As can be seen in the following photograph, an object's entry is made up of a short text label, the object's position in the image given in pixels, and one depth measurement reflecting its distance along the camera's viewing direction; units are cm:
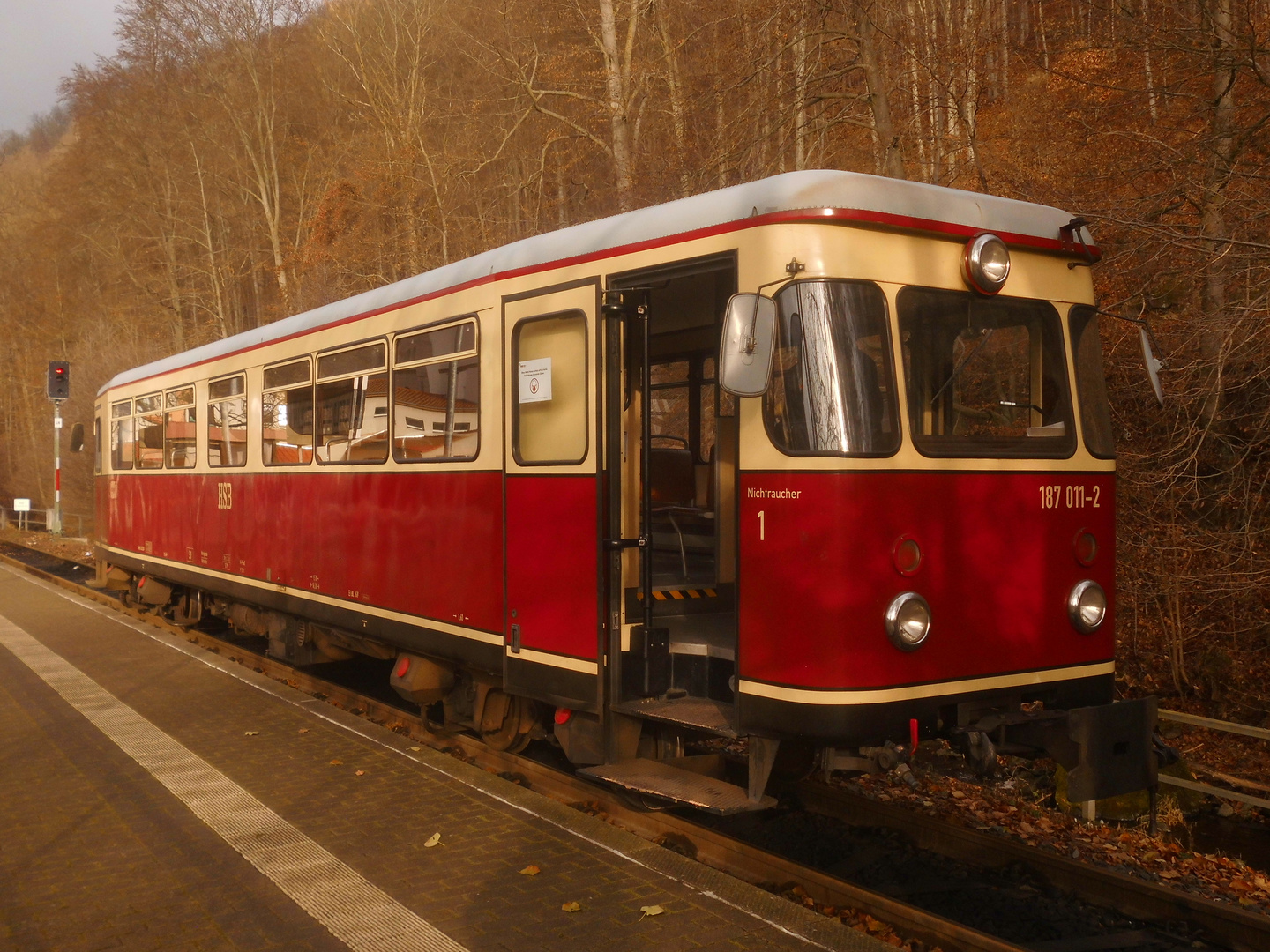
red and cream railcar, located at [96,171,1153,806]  495
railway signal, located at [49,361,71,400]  2519
